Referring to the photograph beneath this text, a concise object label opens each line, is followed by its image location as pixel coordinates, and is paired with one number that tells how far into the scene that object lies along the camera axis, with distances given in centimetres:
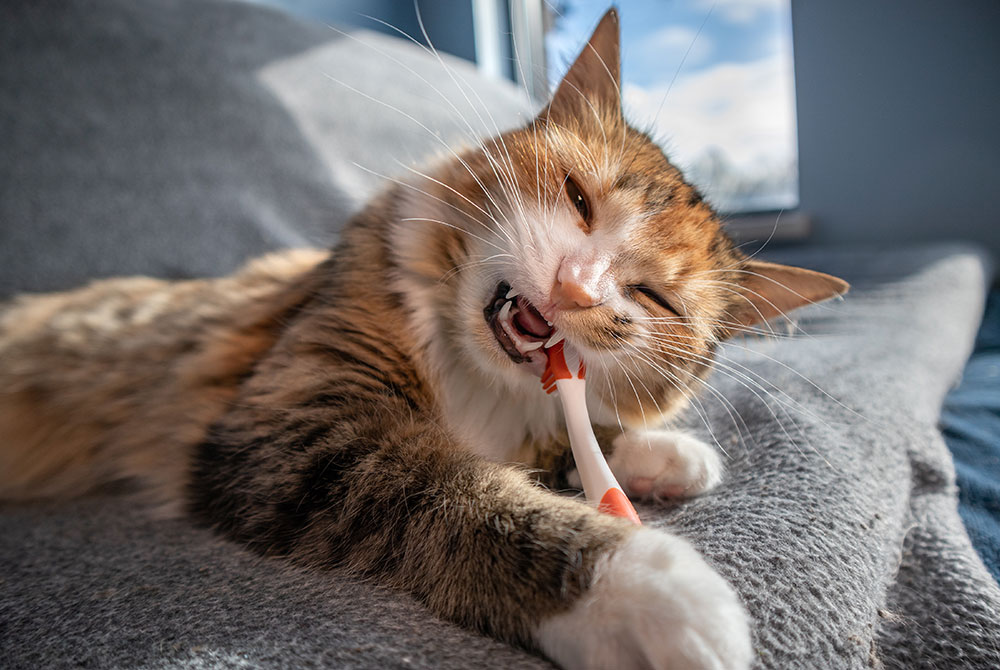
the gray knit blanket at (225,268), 21
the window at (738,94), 104
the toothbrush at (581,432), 24
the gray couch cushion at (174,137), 45
